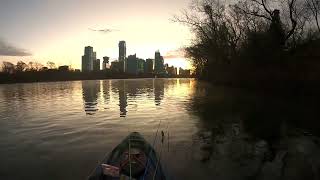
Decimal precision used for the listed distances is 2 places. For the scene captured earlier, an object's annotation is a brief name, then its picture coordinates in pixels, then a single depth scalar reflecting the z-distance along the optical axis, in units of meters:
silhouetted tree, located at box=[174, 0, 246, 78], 38.14
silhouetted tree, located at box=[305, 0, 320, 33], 29.56
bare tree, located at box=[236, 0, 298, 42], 28.18
